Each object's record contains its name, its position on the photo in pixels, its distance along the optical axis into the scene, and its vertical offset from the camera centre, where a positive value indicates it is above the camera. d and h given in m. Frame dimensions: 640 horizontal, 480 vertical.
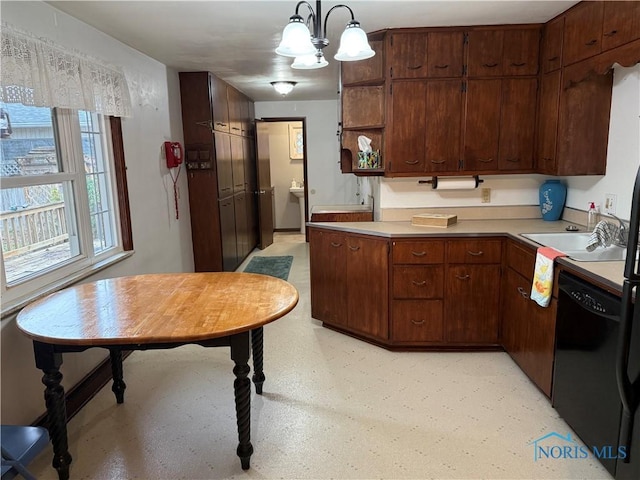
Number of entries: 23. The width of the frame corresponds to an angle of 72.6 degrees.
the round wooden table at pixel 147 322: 1.81 -0.66
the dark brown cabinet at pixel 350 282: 3.20 -0.89
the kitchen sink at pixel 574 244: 2.41 -0.51
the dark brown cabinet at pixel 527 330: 2.44 -1.02
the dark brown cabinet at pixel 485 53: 3.16 +0.79
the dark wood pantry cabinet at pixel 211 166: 4.66 +0.03
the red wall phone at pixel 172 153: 4.11 +0.15
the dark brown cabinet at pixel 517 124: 3.22 +0.28
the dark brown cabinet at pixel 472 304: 3.06 -0.99
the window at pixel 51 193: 2.27 -0.13
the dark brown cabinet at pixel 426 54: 3.18 +0.80
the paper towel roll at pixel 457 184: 3.49 -0.16
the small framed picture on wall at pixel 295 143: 8.20 +0.45
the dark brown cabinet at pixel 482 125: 3.23 +0.28
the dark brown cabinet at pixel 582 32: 2.50 +0.77
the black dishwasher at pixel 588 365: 1.88 -0.95
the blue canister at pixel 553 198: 3.38 -0.28
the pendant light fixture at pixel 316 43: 1.98 +0.57
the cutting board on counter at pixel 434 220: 3.19 -0.41
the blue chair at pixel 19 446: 1.55 -1.01
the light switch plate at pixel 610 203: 2.80 -0.28
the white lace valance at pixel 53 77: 2.09 +0.53
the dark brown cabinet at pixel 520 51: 3.15 +0.79
